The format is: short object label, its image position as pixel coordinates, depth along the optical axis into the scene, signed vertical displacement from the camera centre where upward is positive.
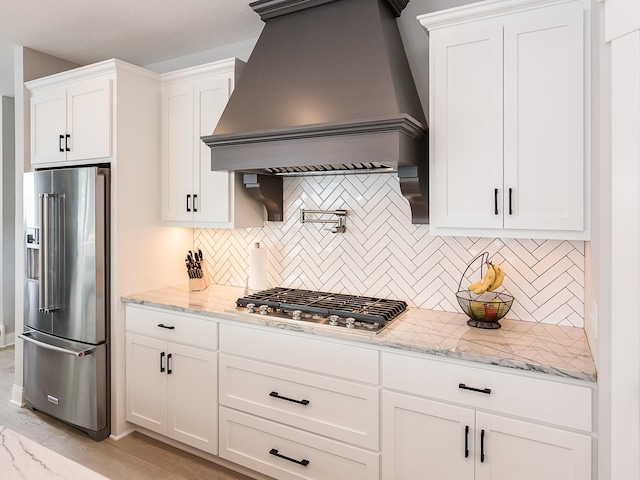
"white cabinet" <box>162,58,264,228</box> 2.70 +0.54
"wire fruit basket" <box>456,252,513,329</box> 2.01 -0.35
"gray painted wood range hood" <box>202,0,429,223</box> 1.96 +0.70
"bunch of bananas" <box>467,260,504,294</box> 2.00 -0.22
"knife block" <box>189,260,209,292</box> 2.97 -0.33
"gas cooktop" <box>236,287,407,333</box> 2.04 -0.38
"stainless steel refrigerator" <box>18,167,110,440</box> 2.69 -0.38
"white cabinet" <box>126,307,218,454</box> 2.41 -0.88
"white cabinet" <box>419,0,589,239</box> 1.76 +0.53
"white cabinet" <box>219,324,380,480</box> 1.92 -0.85
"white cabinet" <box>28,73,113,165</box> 2.74 +0.81
